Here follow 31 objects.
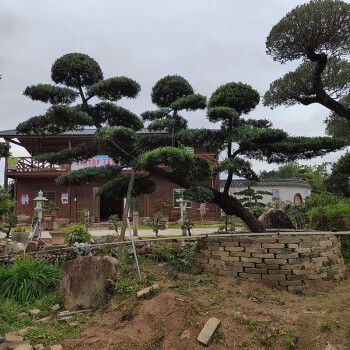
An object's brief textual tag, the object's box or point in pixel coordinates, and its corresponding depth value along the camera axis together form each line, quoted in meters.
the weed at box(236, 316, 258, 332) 3.54
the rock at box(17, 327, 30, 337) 3.95
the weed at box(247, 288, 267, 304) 4.29
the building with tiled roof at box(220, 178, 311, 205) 23.06
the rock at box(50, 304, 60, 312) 4.93
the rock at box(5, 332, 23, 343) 3.73
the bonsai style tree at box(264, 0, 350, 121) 5.72
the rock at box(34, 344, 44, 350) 3.57
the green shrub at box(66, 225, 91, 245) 7.57
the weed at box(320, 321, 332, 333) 3.45
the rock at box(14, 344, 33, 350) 3.49
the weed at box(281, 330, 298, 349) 3.32
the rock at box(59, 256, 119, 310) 4.93
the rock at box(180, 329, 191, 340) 3.49
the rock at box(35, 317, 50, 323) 4.53
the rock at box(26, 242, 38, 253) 7.81
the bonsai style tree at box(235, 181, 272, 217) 10.46
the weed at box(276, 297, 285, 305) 4.24
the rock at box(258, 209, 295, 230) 7.98
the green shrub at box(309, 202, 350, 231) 6.87
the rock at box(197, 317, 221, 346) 3.36
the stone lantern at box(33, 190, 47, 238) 9.73
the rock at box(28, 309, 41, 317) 4.82
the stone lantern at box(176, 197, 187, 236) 12.92
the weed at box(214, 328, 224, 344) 3.43
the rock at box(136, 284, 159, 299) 4.39
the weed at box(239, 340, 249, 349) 3.34
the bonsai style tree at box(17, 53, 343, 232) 5.56
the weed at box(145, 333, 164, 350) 3.49
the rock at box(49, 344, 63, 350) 3.54
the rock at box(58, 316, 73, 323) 4.44
